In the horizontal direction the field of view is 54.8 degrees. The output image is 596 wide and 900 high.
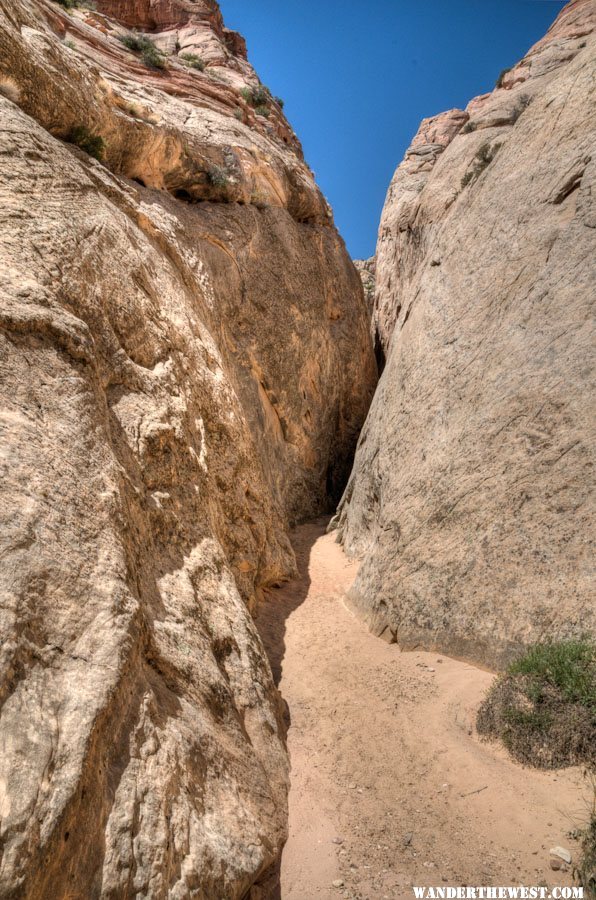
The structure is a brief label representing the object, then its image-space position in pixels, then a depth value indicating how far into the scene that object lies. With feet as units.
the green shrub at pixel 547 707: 15.71
